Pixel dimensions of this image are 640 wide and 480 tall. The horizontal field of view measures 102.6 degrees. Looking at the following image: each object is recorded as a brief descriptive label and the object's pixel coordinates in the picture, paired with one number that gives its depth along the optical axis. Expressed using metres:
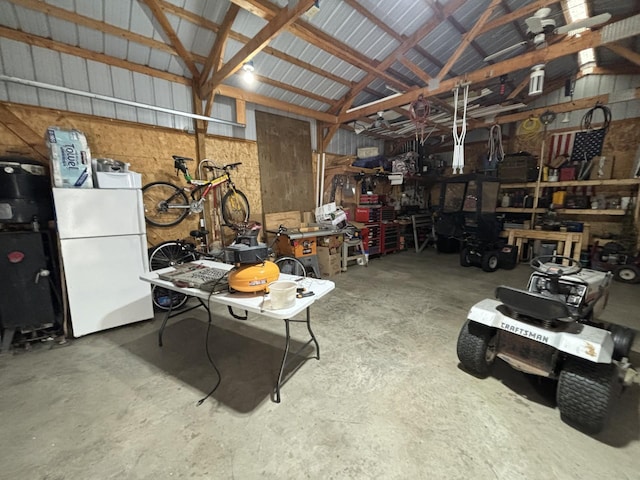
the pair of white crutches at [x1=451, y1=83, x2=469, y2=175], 3.37
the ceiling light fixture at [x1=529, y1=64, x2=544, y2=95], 3.23
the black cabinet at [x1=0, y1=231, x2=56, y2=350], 2.34
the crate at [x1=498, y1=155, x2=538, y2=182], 5.50
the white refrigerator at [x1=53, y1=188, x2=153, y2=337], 2.44
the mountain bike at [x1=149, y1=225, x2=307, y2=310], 3.23
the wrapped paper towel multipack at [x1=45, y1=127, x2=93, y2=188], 2.33
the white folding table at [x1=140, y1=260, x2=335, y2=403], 1.48
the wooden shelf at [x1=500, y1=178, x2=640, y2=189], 4.50
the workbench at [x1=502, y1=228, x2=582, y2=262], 4.53
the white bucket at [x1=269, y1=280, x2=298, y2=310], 1.52
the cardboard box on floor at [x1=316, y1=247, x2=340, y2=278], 4.50
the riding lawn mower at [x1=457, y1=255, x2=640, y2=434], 1.43
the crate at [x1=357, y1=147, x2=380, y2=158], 6.13
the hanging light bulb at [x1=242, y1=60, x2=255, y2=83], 3.27
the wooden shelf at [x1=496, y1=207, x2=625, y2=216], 4.76
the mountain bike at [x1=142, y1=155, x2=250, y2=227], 3.42
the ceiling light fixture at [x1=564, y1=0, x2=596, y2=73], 3.44
